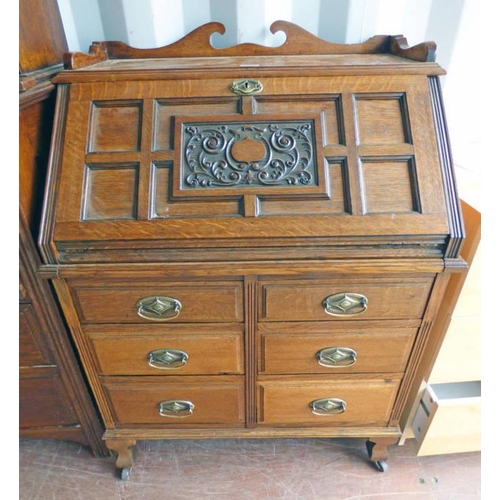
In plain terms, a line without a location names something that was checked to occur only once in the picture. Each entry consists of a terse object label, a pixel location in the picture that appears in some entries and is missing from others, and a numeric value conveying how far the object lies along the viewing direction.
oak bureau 0.96
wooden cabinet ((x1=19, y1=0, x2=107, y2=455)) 1.01
